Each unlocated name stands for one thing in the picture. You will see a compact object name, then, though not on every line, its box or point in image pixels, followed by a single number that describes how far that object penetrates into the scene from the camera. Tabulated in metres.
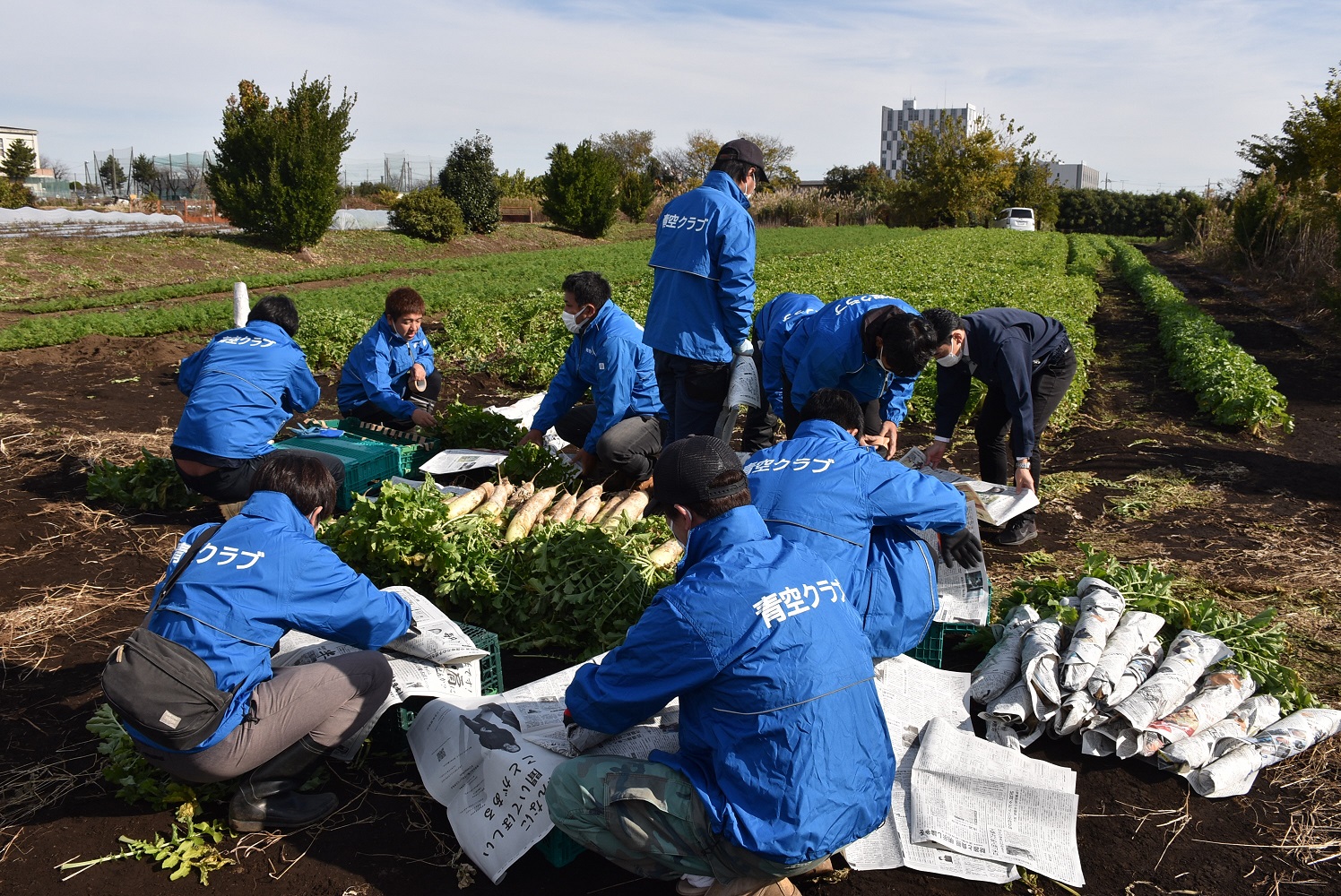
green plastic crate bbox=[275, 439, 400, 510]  6.29
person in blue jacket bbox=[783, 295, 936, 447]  4.93
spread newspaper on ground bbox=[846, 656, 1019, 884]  3.09
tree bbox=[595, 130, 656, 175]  76.31
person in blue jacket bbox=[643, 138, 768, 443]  5.96
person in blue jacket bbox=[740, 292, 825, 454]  6.25
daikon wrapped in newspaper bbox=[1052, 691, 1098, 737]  3.70
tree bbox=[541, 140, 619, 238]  42.31
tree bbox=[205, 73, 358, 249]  28.17
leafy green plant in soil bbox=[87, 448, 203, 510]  6.50
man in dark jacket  5.66
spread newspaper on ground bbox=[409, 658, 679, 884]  3.10
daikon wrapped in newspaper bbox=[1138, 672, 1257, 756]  3.63
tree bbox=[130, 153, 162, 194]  56.19
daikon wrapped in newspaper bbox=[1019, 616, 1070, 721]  3.74
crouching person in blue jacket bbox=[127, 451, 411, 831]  3.11
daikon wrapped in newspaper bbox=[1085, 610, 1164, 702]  3.73
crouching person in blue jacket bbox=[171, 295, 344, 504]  5.80
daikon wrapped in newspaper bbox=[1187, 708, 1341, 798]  3.50
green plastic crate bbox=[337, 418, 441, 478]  6.91
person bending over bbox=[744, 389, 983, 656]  3.57
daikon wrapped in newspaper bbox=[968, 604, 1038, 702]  3.95
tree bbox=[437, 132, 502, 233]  37.22
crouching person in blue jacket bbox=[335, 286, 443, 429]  7.02
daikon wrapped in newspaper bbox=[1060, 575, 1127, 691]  3.75
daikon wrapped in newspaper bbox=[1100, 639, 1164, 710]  3.77
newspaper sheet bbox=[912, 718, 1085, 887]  3.11
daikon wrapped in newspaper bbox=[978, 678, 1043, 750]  3.72
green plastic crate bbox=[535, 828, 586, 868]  3.09
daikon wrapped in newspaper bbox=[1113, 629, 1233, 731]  3.68
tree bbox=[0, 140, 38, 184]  46.56
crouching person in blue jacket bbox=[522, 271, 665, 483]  6.16
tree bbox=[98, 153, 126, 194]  57.38
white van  53.41
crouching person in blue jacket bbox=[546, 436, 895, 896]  2.59
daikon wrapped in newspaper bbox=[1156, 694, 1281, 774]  3.57
